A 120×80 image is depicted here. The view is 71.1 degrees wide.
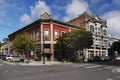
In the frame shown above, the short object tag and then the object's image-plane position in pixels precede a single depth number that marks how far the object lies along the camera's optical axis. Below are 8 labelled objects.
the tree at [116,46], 27.71
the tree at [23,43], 19.39
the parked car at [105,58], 20.91
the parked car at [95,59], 19.55
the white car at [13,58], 18.81
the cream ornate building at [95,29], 24.56
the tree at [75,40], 18.64
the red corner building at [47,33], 20.23
